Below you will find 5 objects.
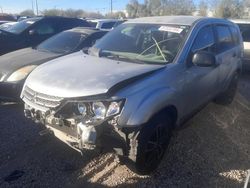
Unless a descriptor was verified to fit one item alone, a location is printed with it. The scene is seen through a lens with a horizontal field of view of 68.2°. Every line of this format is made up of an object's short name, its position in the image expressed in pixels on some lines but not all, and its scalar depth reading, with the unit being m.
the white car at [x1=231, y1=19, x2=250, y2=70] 5.34
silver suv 1.83
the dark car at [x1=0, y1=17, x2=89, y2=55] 5.32
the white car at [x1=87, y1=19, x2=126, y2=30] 10.18
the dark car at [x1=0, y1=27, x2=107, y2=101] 3.29
